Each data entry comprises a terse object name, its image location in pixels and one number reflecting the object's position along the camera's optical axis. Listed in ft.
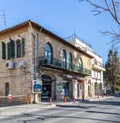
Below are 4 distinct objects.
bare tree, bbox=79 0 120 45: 14.90
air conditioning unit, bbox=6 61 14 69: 47.19
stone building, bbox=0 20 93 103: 45.01
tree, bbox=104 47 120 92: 101.92
